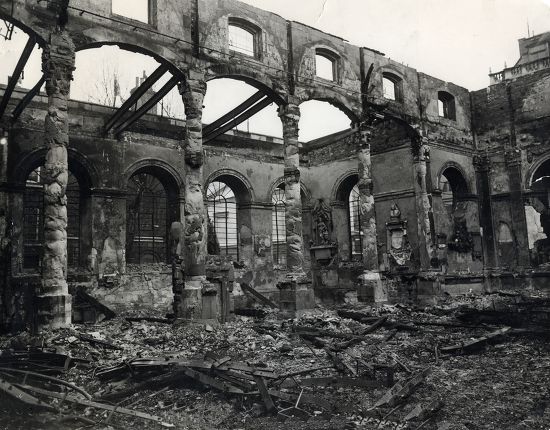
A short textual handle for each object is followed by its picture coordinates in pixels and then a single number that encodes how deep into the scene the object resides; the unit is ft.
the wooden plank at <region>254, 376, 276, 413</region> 16.57
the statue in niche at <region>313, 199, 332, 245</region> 61.11
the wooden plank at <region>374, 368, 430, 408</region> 16.68
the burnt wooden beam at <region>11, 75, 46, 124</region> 39.25
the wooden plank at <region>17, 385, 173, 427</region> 16.21
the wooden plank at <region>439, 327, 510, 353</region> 25.09
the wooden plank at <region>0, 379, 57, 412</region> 16.89
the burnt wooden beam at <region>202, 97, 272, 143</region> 45.44
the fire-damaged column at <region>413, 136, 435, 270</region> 54.49
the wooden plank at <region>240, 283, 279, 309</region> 52.94
